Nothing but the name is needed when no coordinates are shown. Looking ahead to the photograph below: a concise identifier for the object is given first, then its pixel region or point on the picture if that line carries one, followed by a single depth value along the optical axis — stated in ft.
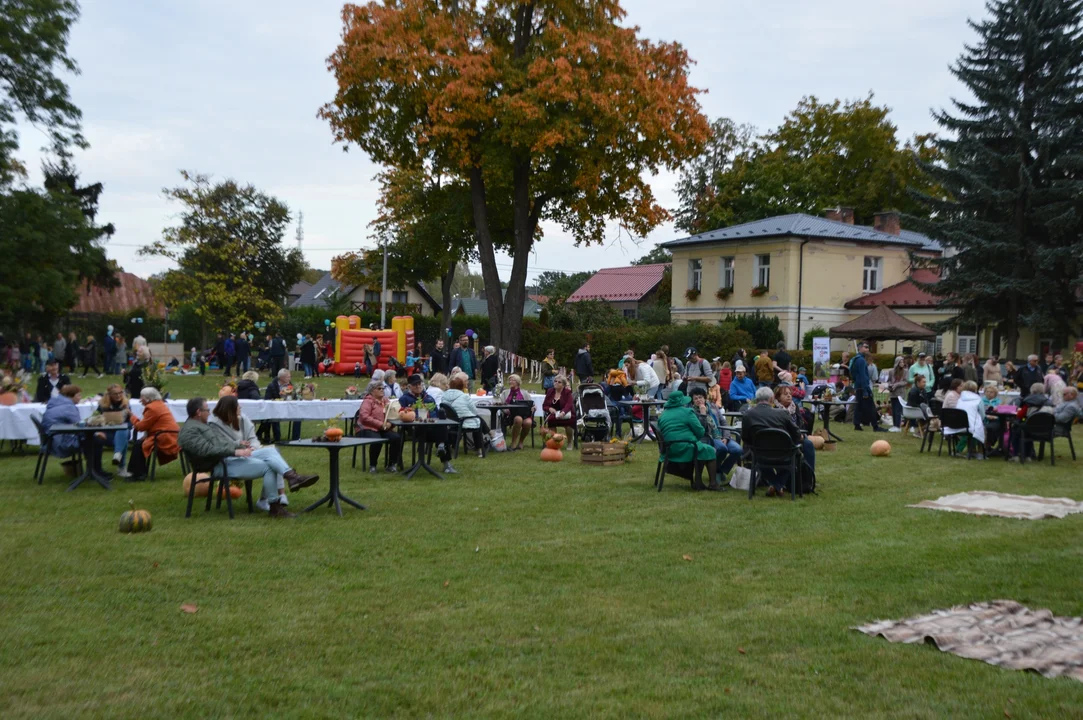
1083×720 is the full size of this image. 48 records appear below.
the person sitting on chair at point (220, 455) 30.14
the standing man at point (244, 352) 96.84
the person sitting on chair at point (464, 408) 44.14
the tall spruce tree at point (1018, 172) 96.17
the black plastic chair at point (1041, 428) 45.42
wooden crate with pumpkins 44.32
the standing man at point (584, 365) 68.85
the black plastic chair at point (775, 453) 34.96
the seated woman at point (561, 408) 50.31
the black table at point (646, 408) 52.64
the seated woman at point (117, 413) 38.96
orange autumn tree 88.89
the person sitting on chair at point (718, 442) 38.75
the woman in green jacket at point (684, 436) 36.86
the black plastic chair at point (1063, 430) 47.73
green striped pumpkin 27.96
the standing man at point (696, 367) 64.93
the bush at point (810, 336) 120.78
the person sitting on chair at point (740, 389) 59.52
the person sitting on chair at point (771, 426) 35.70
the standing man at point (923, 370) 62.96
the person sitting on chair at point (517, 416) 50.19
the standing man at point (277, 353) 88.17
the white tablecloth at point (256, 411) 43.50
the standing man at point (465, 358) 67.21
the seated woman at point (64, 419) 38.14
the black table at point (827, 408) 54.39
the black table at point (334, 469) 30.53
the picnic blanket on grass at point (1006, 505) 31.94
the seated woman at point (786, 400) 42.06
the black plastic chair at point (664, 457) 37.04
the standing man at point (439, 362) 91.81
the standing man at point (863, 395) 62.75
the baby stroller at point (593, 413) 48.80
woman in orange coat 37.88
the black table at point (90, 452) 35.40
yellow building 126.00
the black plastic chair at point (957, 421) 47.42
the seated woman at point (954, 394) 48.57
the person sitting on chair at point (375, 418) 40.37
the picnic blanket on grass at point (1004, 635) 16.85
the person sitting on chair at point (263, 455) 30.89
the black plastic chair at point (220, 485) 30.35
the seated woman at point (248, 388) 50.55
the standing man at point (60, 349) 101.24
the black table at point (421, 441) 39.65
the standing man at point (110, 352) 104.30
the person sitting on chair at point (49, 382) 49.32
